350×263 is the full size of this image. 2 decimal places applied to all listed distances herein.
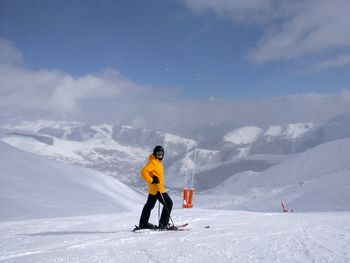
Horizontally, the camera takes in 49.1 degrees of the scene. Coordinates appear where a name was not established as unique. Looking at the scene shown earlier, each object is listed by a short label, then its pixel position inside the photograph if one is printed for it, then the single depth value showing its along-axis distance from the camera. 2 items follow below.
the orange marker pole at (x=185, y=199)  16.75
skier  8.23
